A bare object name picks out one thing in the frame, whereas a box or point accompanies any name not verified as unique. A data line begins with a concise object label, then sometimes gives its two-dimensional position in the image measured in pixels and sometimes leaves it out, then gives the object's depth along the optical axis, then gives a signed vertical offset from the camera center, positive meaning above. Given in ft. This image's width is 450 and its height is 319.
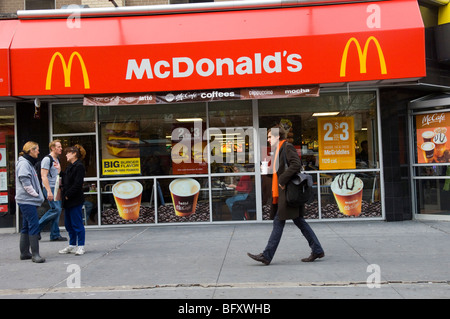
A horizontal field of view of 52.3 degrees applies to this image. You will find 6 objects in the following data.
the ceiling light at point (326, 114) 34.12 +3.49
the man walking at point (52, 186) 26.81 -1.06
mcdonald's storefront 30.30 +4.54
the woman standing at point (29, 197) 23.45 -1.44
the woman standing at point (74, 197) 24.53 -1.57
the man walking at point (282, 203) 20.97 -1.95
